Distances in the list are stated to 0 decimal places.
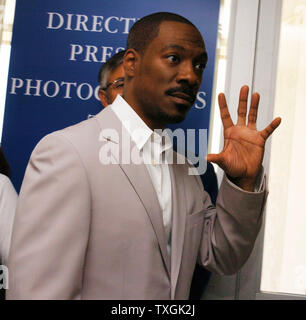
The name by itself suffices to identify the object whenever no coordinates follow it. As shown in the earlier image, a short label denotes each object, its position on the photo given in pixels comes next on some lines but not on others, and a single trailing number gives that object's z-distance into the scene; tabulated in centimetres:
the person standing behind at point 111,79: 225
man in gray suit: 127
